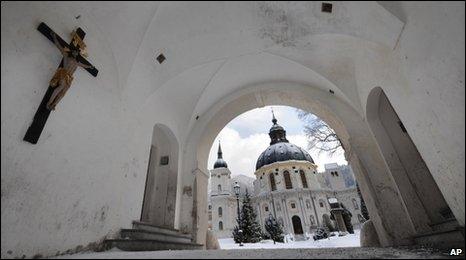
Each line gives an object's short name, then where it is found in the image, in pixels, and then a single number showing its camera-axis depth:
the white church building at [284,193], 36.78
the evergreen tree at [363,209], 21.70
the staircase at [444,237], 3.37
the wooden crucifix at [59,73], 3.33
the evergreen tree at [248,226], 23.05
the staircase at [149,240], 4.12
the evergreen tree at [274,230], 23.73
